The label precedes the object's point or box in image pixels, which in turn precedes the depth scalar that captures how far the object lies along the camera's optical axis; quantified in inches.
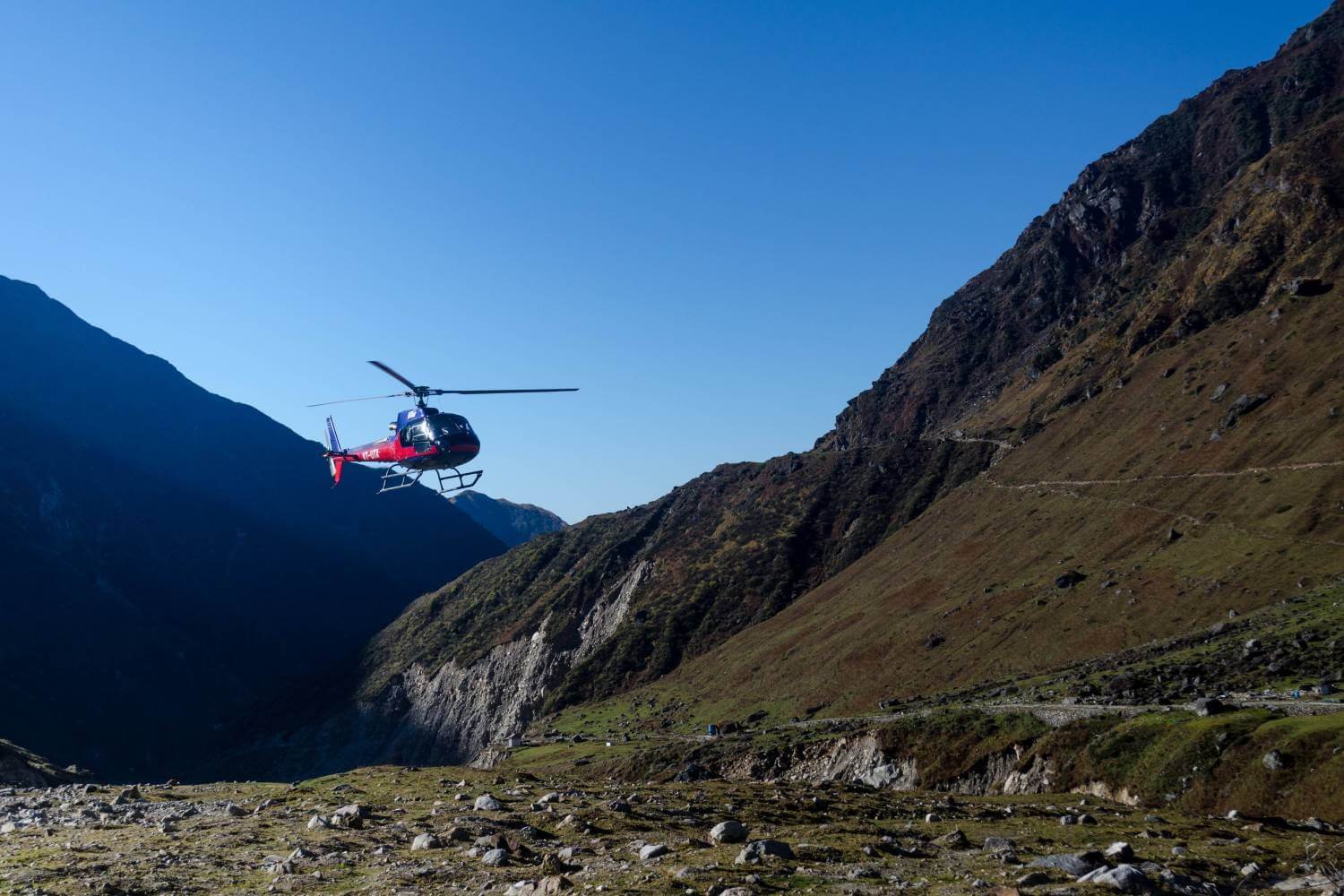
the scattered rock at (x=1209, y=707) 1829.5
